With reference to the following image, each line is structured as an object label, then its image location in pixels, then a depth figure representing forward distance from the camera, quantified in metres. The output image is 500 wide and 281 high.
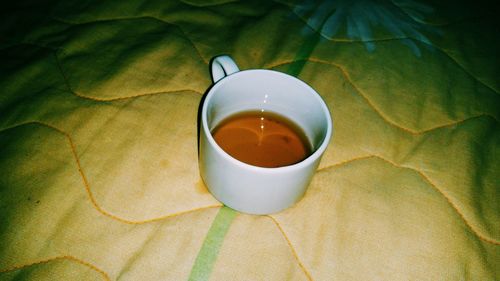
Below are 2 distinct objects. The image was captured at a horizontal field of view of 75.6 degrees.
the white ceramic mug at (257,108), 0.32
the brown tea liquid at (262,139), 0.43
